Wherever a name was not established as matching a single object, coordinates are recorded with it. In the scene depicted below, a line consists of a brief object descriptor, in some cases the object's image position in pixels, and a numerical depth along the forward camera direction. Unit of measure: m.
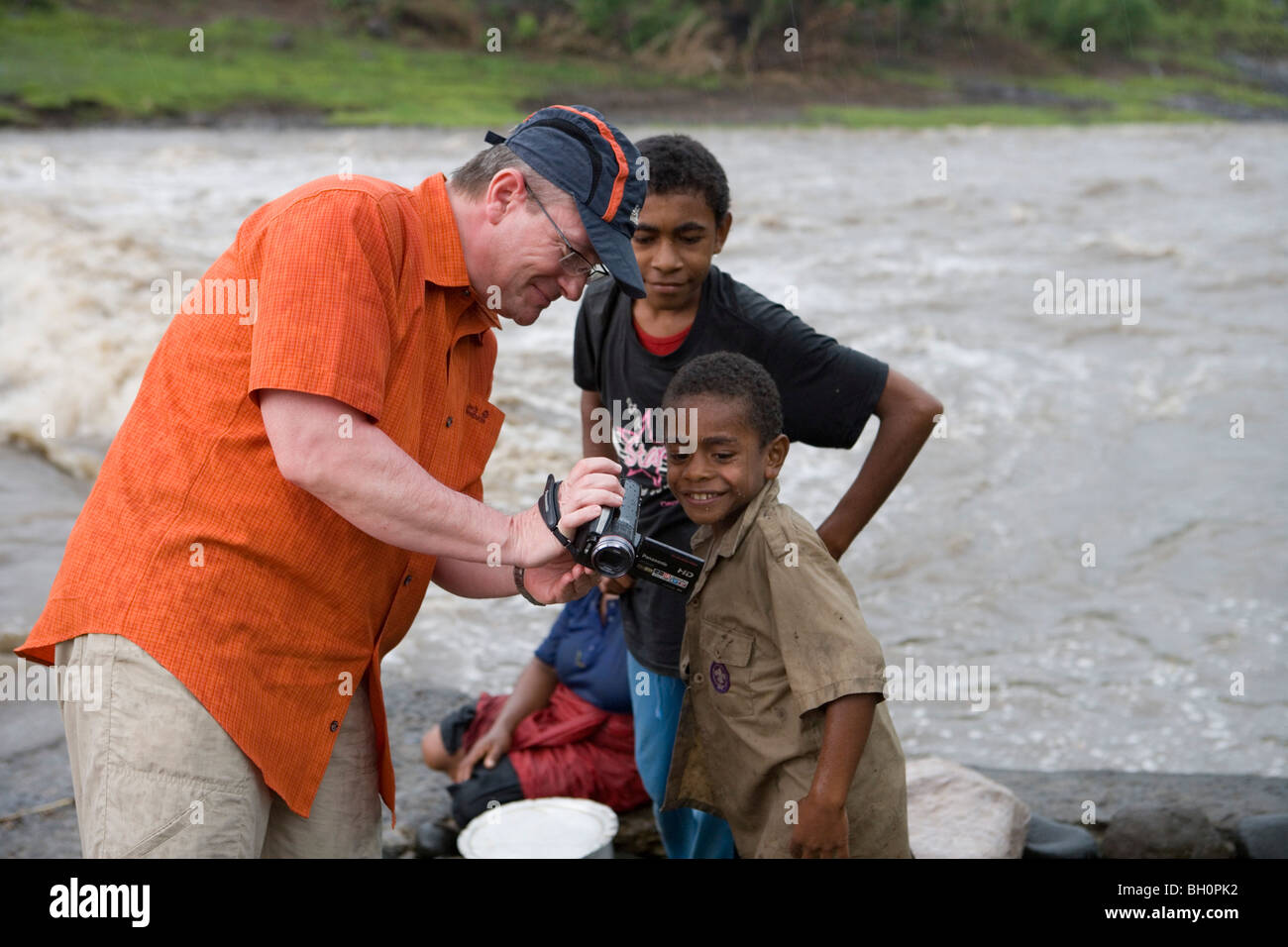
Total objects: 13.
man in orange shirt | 2.02
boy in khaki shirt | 2.58
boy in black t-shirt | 3.10
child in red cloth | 4.06
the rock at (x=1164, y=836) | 3.79
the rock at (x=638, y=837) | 3.99
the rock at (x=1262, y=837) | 3.84
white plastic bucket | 3.53
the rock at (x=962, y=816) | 3.67
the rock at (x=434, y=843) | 3.95
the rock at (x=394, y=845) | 3.95
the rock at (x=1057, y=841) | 3.88
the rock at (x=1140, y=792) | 4.22
